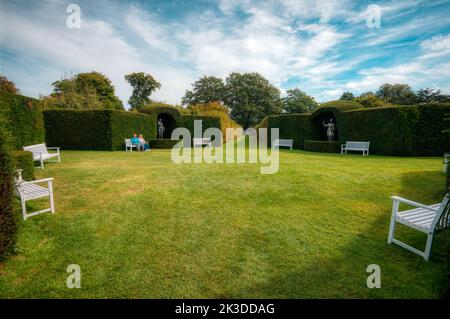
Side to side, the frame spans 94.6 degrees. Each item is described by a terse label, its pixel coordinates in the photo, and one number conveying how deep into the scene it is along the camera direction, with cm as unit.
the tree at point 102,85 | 3691
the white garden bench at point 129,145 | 1462
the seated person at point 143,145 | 1500
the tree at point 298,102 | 5256
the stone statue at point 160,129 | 1878
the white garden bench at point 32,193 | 360
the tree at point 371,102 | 3188
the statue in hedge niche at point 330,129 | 1656
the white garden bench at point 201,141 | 1728
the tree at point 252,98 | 4791
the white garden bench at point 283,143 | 1813
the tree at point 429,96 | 3195
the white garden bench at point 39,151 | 789
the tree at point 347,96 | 4977
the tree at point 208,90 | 5203
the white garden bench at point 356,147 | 1383
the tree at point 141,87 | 4997
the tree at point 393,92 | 4703
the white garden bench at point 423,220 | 256
